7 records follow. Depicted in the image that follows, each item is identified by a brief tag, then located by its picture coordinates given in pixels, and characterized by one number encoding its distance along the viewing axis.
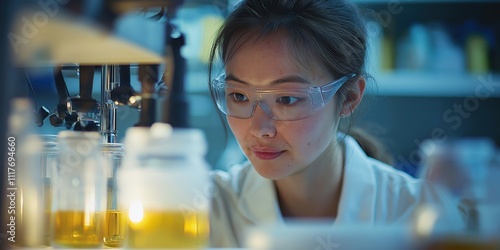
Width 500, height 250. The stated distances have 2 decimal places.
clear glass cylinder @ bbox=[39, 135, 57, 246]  0.89
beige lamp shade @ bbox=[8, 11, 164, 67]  0.89
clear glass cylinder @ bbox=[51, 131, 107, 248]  0.87
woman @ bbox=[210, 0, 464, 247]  1.12
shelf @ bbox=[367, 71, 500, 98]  2.07
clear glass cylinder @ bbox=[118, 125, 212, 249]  0.78
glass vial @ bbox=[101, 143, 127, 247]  0.91
